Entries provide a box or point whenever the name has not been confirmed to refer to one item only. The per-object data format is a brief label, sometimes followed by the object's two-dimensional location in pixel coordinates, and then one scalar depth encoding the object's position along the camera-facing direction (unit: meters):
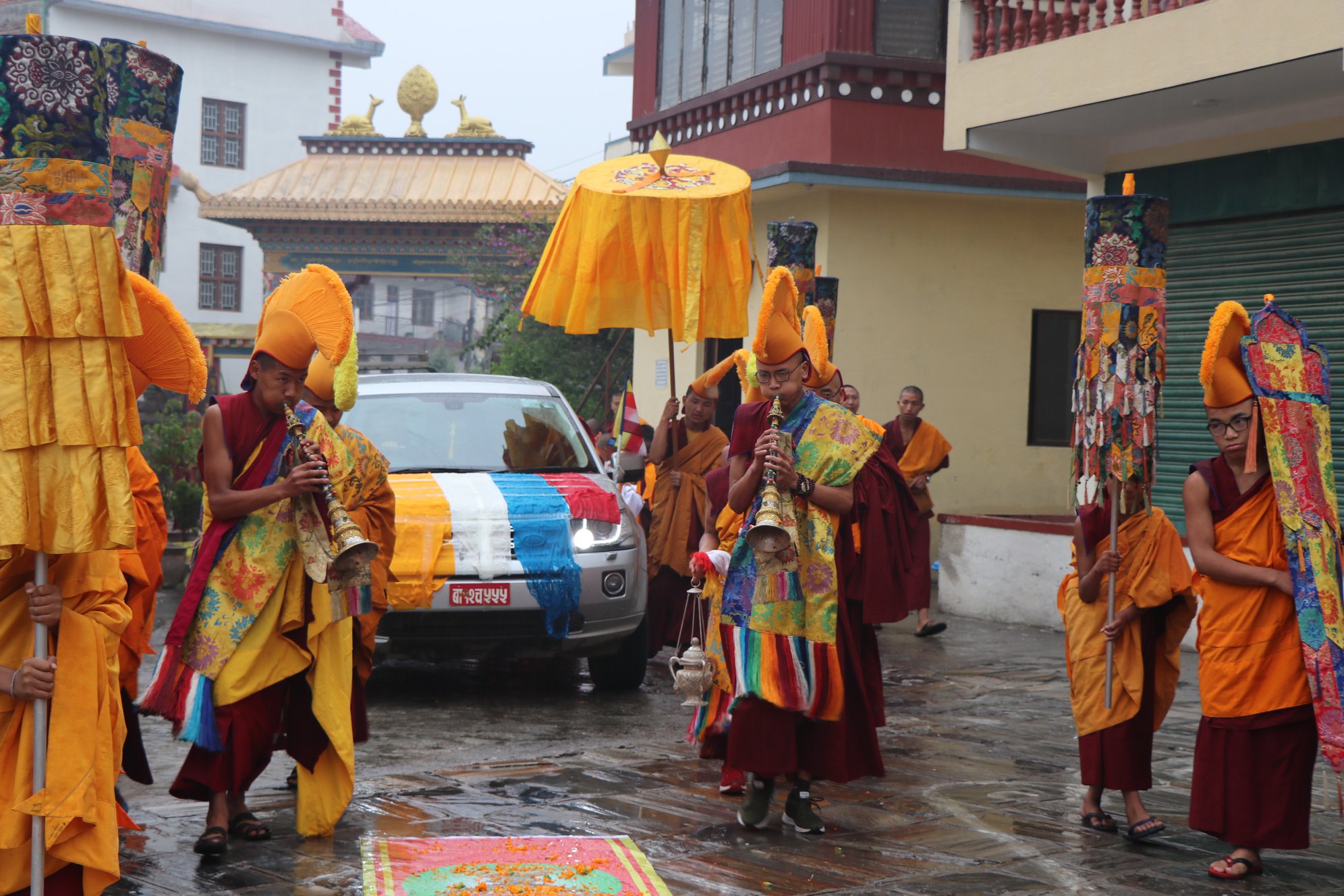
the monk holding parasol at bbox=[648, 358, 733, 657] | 9.21
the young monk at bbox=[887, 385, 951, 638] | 11.73
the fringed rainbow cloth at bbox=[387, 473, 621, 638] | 7.85
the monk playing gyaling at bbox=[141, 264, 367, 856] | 5.14
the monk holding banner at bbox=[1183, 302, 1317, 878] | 5.08
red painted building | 13.84
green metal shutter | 9.98
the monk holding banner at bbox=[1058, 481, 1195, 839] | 5.62
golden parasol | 8.21
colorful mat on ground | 4.70
